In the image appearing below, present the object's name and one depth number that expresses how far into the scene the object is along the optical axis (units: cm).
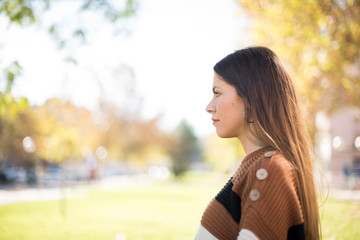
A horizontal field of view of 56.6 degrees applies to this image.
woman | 142
